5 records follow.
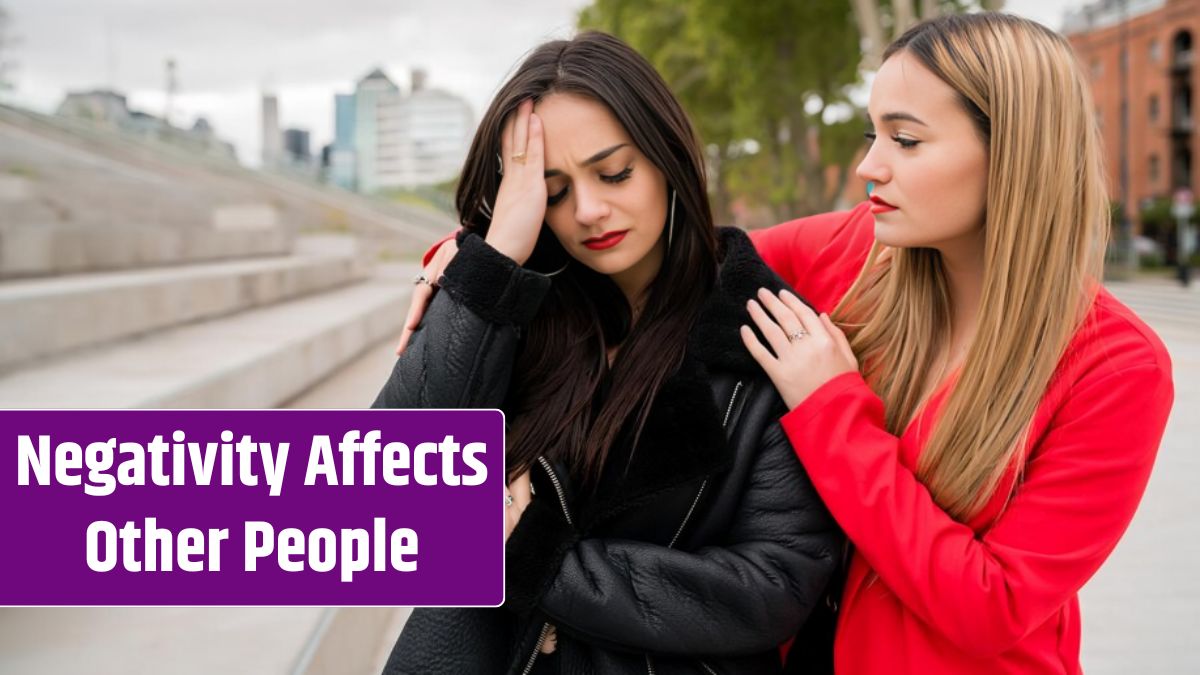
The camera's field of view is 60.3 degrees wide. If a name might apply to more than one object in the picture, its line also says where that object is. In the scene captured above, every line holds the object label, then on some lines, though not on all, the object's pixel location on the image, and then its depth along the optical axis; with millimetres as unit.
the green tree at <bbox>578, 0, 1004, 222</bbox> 20484
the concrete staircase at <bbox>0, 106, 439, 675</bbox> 3215
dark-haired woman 1680
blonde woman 1615
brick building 43750
